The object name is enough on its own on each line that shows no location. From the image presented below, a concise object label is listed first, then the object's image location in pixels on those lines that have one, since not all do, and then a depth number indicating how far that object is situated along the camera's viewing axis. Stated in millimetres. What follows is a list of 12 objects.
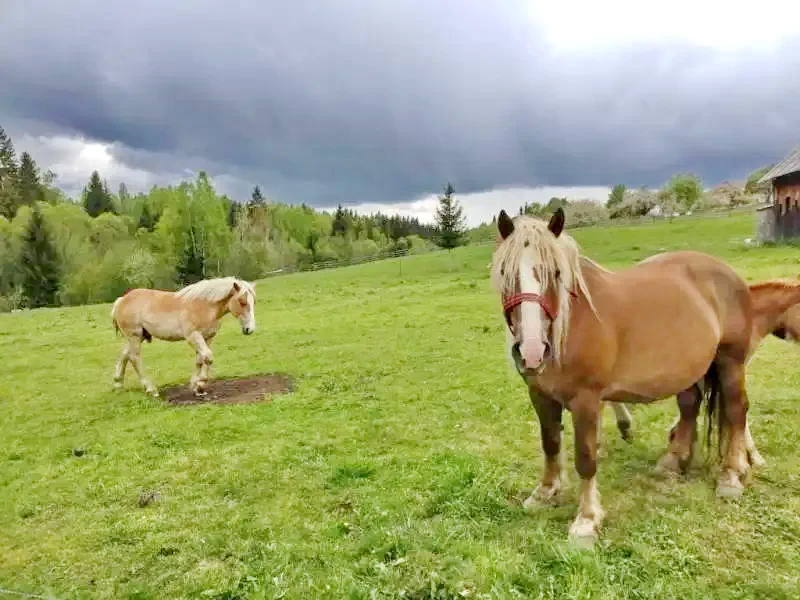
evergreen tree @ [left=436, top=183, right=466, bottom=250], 42594
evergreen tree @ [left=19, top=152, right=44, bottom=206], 70312
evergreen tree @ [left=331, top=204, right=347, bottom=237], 93375
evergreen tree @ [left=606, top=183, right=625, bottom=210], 76612
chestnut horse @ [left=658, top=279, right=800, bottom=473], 5839
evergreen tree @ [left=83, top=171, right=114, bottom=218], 82125
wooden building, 30938
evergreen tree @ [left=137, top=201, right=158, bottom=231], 74562
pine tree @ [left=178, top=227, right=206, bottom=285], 54500
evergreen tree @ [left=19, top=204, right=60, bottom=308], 49531
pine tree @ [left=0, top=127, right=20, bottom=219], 67500
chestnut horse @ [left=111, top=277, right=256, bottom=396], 11102
